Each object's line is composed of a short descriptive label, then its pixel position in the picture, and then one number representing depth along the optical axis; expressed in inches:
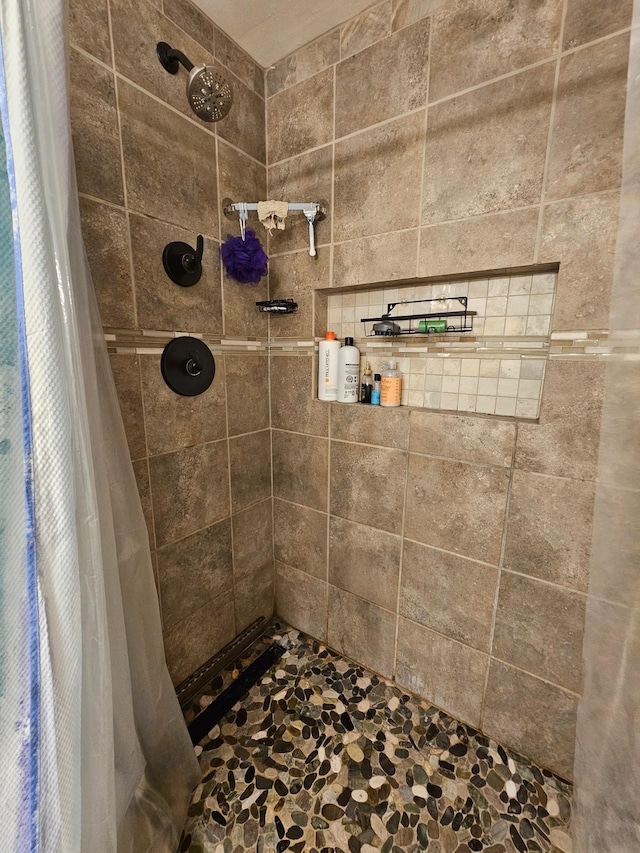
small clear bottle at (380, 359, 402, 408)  42.9
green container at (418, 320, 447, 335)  39.8
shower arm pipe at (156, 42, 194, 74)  32.6
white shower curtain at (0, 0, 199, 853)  18.4
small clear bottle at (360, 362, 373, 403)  46.9
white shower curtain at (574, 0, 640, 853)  19.2
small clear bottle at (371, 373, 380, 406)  45.3
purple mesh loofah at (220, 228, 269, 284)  42.4
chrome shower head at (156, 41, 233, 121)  31.6
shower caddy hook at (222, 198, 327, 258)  40.6
